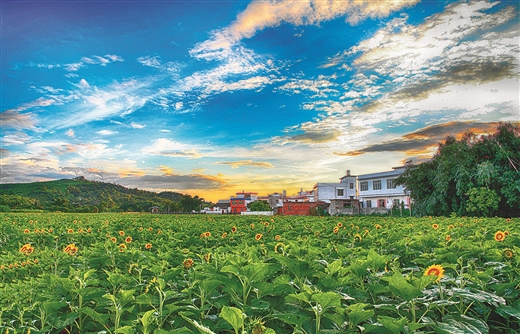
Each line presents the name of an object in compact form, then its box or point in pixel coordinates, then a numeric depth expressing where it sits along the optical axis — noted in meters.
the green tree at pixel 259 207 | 46.78
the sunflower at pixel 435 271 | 1.66
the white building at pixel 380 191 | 37.12
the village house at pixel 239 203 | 58.03
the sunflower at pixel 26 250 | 3.84
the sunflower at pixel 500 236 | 3.19
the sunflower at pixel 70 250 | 3.18
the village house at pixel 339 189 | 43.97
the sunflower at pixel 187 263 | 2.16
